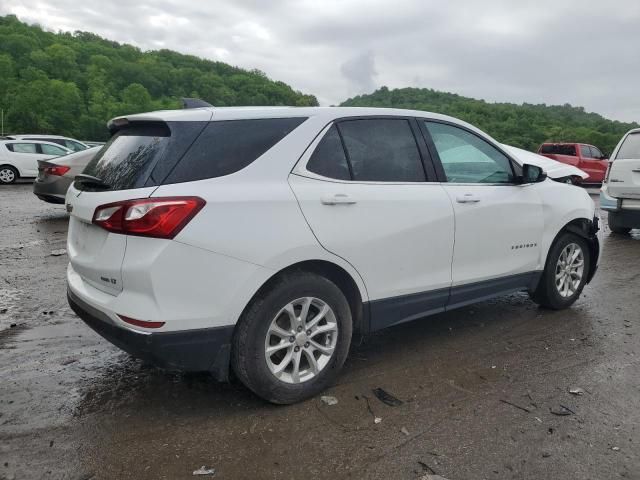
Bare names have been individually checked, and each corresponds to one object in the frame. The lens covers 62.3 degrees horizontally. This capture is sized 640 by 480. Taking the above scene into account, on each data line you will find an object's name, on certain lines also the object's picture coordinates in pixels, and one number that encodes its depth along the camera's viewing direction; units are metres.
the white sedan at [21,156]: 16.83
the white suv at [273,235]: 2.70
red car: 21.45
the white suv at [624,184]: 8.56
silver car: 9.72
